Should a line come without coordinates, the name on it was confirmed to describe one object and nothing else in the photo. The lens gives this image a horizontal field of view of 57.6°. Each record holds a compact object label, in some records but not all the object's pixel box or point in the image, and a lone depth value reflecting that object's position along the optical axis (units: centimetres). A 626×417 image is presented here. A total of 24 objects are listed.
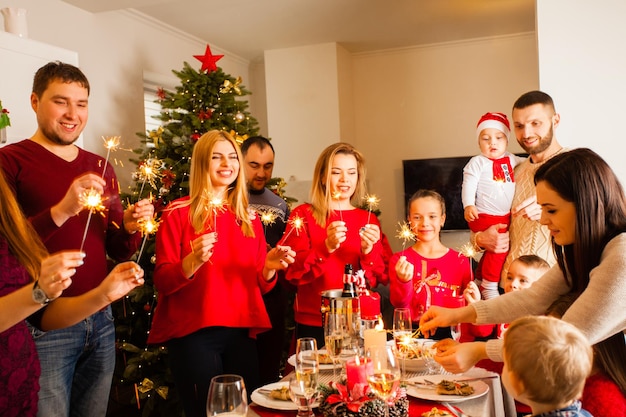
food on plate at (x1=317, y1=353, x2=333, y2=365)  216
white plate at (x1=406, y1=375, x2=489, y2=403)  178
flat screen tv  681
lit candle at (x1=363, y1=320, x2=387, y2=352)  193
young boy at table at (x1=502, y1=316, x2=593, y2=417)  133
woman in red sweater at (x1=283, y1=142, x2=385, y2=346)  296
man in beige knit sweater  316
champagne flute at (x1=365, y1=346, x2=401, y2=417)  160
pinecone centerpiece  158
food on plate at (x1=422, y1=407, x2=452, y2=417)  164
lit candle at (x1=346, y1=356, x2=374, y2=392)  165
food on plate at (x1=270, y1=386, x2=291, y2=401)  179
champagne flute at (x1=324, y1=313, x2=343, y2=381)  202
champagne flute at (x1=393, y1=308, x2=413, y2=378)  219
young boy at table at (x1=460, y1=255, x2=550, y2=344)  280
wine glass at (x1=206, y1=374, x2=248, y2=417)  139
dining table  174
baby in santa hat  344
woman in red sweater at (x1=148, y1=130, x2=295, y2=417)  248
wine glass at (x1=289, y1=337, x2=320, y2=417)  158
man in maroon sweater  227
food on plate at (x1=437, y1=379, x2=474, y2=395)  183
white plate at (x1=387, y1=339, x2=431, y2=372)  217
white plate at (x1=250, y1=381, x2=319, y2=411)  173
